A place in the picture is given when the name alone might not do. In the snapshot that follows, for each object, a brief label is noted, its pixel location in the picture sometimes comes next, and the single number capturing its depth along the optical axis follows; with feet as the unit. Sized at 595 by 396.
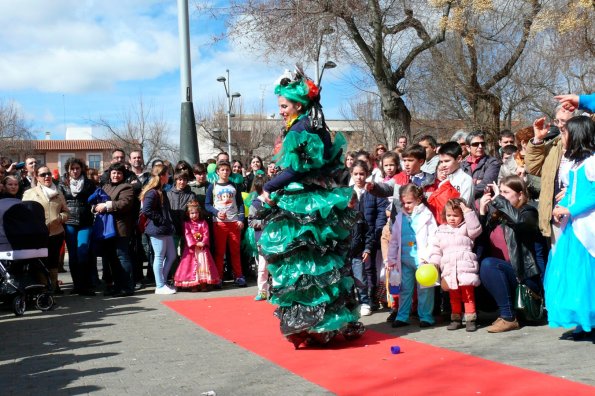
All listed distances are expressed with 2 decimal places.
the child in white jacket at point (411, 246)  24.35
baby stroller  28.81
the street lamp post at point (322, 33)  54.54
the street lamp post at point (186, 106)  42.34
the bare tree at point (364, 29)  53.78
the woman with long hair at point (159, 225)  34.27
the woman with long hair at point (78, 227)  35.12
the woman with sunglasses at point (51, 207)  33.76
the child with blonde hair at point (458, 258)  23.02
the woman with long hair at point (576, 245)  19.70
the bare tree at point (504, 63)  61.16
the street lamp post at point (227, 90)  120.37
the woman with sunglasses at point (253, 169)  41.53
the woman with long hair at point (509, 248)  22.80
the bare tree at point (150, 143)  151.12
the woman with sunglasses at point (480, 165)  29.25
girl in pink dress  35.29
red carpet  15.81
